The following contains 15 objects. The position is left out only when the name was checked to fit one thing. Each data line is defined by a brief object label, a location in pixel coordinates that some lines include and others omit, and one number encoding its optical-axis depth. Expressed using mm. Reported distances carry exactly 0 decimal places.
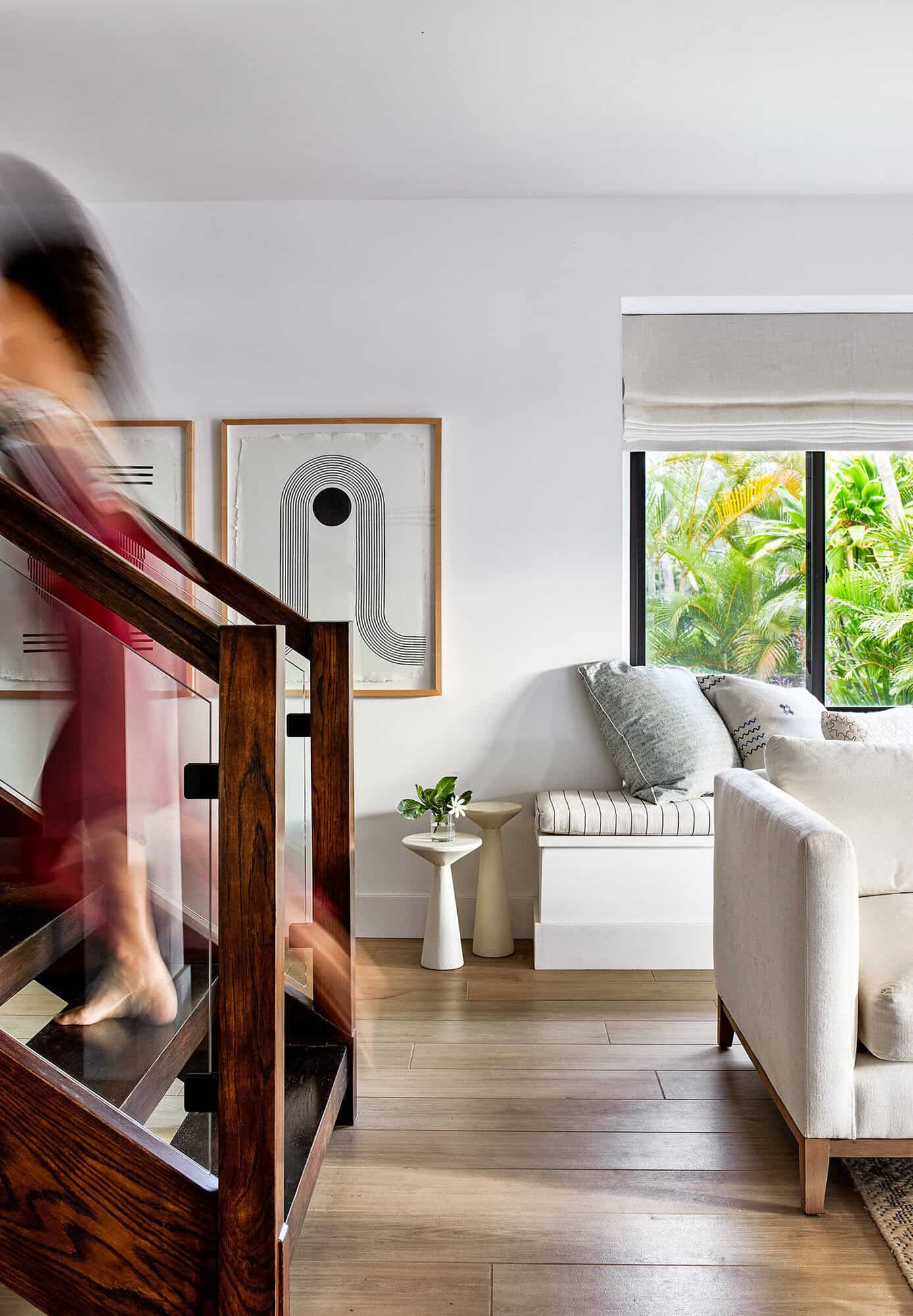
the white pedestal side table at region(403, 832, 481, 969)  3305
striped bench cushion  3314
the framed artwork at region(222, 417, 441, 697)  3695
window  4047
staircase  1353
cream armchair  1839
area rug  1774
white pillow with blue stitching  3518
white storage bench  3318
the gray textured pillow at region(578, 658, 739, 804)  3436
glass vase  3414
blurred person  1466
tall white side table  3461
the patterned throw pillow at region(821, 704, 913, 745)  2865
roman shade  3873
